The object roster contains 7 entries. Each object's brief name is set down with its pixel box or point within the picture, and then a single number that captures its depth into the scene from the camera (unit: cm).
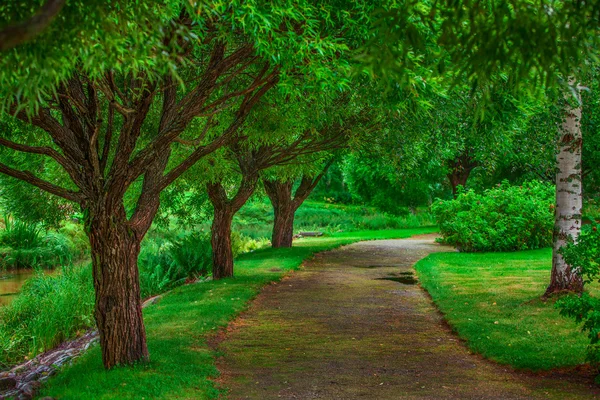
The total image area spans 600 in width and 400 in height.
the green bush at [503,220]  2333
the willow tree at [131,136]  730
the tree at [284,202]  2473
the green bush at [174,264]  1788
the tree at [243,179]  1661
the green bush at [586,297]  724
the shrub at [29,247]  2467
